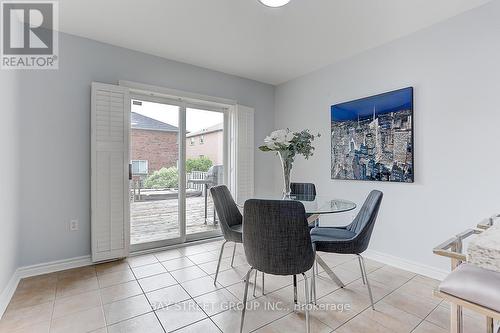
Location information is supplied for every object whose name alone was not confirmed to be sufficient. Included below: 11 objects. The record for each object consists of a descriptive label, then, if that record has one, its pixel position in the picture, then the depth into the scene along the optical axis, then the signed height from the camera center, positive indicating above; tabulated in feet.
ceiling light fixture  6.62 +4.42
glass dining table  6.51 -1.12
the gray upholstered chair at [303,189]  9.71 -0.87
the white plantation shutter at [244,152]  12.87 +0.80
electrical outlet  8.92 -2.07
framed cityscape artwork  8.82 +1.15
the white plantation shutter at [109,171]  9.12 -0.13
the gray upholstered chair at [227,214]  7.39 -1.53
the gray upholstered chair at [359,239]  6.27 -1.88
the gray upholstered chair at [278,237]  4.84 -1.40
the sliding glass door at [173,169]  10.63 -0.07
